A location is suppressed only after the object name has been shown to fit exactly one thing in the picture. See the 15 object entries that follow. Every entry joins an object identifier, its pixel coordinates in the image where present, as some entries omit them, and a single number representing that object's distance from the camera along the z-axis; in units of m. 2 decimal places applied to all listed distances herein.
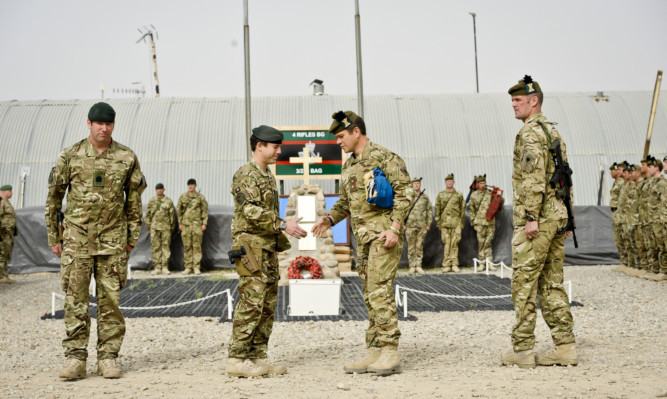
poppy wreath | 12.09
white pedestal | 9.48
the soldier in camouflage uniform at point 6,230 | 14.77
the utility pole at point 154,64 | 32.69
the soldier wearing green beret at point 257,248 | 5.73
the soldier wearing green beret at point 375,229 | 5.70
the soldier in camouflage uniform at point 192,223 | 17.61
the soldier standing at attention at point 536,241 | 5.81
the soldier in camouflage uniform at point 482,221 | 17.45
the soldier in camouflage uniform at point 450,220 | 17.22
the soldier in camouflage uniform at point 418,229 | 17.11
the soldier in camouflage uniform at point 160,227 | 17.56
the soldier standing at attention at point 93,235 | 5.86
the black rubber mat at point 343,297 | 9.93
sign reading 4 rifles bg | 15.99
